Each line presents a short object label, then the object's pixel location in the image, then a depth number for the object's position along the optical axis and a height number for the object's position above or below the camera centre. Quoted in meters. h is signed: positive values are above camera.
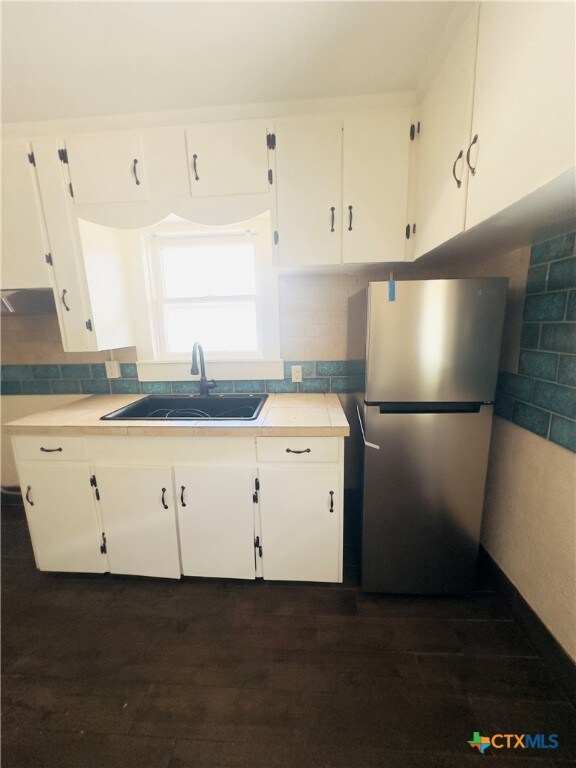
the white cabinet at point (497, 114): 0.64 +0.60
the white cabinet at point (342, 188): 1.41 +0.71
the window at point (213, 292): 1.96 +0.30
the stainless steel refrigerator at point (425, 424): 1.26 -0.43
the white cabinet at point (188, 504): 1.48 -0.88
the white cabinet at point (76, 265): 1.57 +0.42
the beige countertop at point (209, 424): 1.42 -0.44
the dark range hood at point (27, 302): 1.71 +0.23
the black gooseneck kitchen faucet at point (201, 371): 1.86 -0.23
